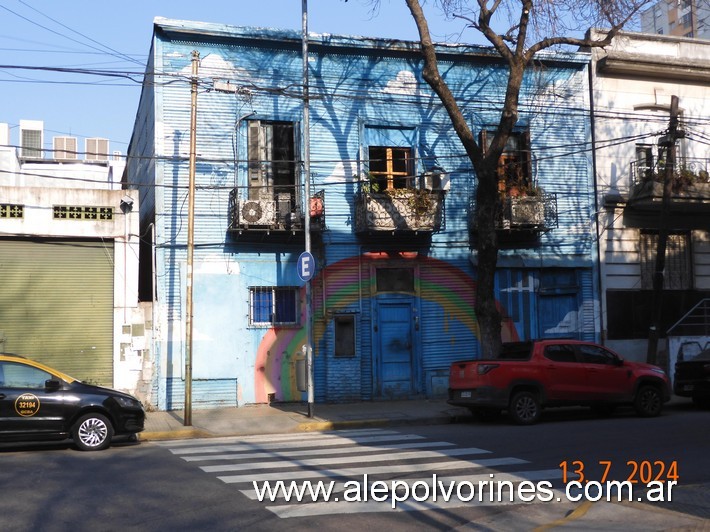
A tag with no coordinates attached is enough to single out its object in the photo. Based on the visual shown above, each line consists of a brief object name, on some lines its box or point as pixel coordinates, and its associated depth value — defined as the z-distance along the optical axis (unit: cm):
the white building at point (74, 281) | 1897
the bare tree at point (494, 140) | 1853
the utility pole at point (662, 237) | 2167
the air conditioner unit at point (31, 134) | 3084
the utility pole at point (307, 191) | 1789
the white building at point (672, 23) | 6450
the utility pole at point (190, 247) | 1692
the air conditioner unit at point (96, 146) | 3269
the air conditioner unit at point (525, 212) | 2147
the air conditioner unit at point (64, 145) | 3098
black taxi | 1296
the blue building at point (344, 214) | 2008
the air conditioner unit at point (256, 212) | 1953
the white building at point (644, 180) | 2338
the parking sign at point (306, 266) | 1748
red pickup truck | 1655
